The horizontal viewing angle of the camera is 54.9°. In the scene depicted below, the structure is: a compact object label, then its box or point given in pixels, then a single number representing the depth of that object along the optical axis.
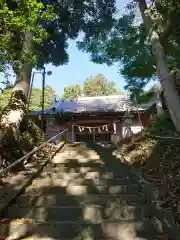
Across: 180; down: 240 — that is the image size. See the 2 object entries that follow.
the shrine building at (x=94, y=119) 10.81
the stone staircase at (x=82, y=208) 2.65
